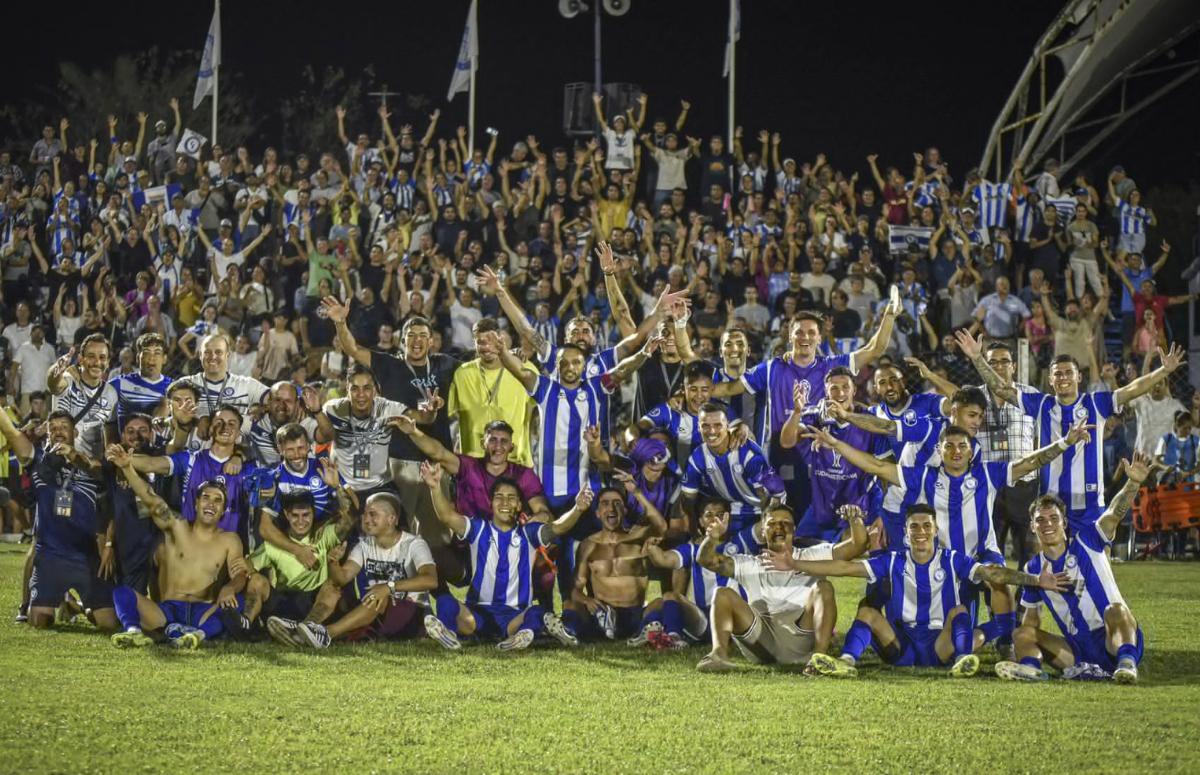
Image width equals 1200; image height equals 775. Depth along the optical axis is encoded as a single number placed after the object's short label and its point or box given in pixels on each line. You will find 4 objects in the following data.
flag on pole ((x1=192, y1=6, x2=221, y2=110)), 28.47
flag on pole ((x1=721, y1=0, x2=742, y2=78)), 27.50
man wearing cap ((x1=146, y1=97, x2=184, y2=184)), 23.92
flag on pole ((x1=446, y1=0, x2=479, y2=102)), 28.62
